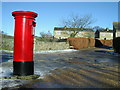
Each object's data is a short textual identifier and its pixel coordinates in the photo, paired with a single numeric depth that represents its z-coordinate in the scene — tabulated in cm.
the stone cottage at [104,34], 5772
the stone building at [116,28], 3200
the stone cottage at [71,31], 3332
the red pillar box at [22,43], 360
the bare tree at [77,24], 3229
